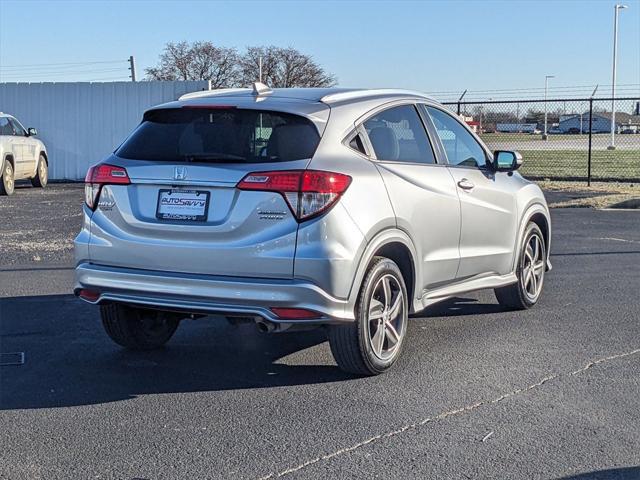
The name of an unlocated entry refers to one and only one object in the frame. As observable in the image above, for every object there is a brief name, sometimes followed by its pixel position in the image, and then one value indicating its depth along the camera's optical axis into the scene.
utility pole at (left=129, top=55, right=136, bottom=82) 43.66
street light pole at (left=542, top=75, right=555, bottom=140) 31.03
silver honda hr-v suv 5.07
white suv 19.39
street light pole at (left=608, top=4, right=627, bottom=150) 25.08
